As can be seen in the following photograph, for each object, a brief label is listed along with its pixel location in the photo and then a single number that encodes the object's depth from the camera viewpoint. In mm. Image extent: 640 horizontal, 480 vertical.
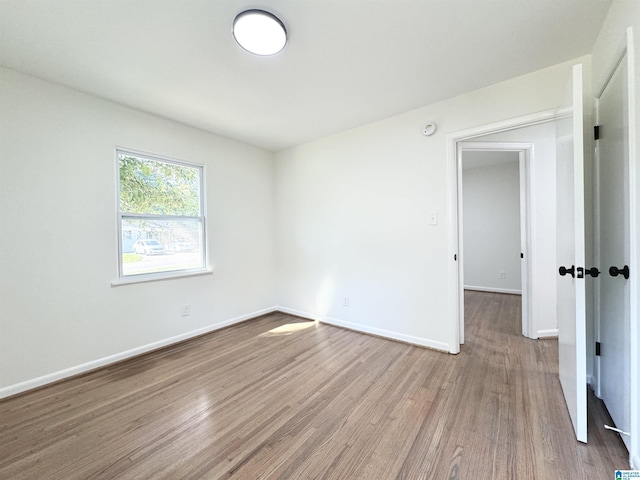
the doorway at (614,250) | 1340
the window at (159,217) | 2604
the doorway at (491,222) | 4980
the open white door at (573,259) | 1395
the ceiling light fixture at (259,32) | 1485
